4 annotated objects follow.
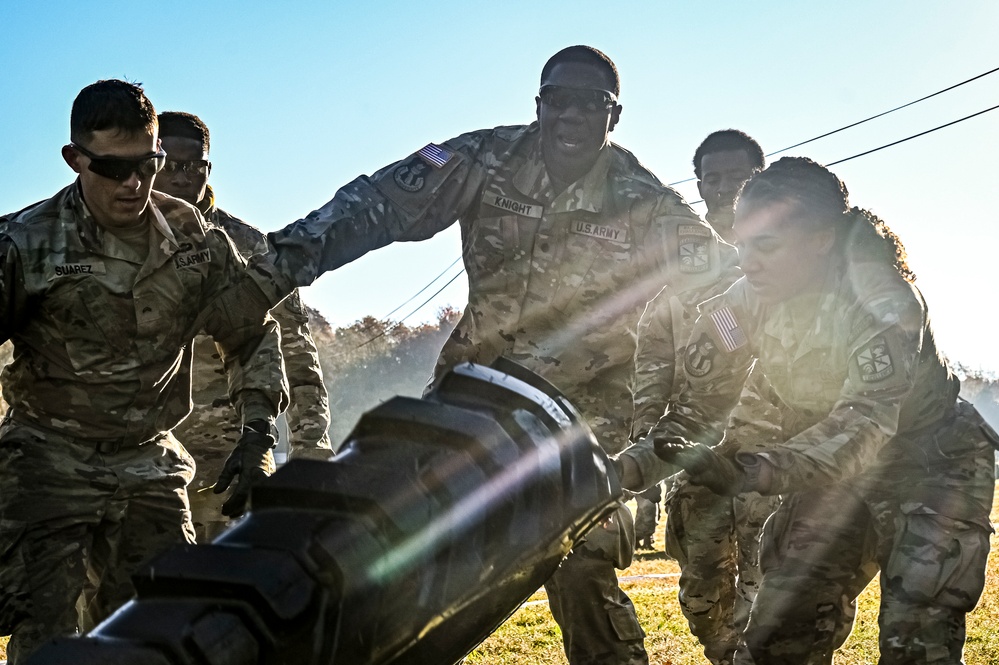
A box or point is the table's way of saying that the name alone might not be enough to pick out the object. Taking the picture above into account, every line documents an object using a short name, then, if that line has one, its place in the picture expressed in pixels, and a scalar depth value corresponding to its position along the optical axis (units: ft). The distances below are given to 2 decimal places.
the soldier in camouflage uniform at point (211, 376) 23.66
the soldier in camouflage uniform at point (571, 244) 17.25
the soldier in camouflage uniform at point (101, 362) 14.51
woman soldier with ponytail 13.89
